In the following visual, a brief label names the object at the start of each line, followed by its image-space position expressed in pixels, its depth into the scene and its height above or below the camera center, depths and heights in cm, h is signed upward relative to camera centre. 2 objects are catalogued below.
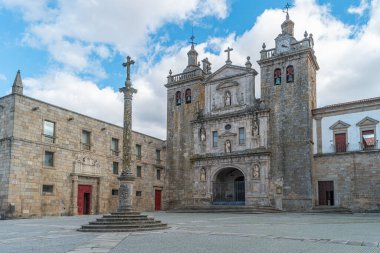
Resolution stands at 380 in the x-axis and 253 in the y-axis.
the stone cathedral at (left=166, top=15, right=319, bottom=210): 3120 +421
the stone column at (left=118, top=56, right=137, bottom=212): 1667 +103
